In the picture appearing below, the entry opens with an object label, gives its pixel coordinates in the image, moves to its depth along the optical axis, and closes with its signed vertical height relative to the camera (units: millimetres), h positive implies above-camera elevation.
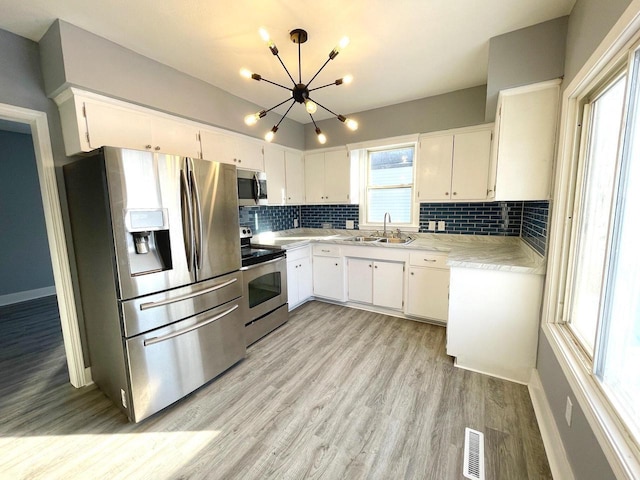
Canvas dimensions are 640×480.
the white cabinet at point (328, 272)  3533 -845
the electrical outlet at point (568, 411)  1289 -1016
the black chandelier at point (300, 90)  1711 +844
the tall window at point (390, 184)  3559 +345
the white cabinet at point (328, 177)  3770 +498
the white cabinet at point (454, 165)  2842 +491
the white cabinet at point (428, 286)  2869 -865
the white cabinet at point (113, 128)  1853 +677
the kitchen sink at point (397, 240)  3414 -405
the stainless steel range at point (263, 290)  2574 -840
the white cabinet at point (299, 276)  3354 -870
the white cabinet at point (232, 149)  2705 +703
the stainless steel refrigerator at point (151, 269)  1619 -381
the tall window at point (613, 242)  1019 -169
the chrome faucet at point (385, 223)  3546 -184
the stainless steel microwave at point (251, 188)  2776 +260
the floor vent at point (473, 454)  1374 -1377
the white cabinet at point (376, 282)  3170 -909
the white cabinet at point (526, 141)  1840 +473
